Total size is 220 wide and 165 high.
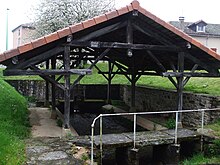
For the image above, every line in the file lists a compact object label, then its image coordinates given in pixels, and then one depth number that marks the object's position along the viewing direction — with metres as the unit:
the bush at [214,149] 8.19
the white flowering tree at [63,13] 26.73
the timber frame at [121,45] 7.97
